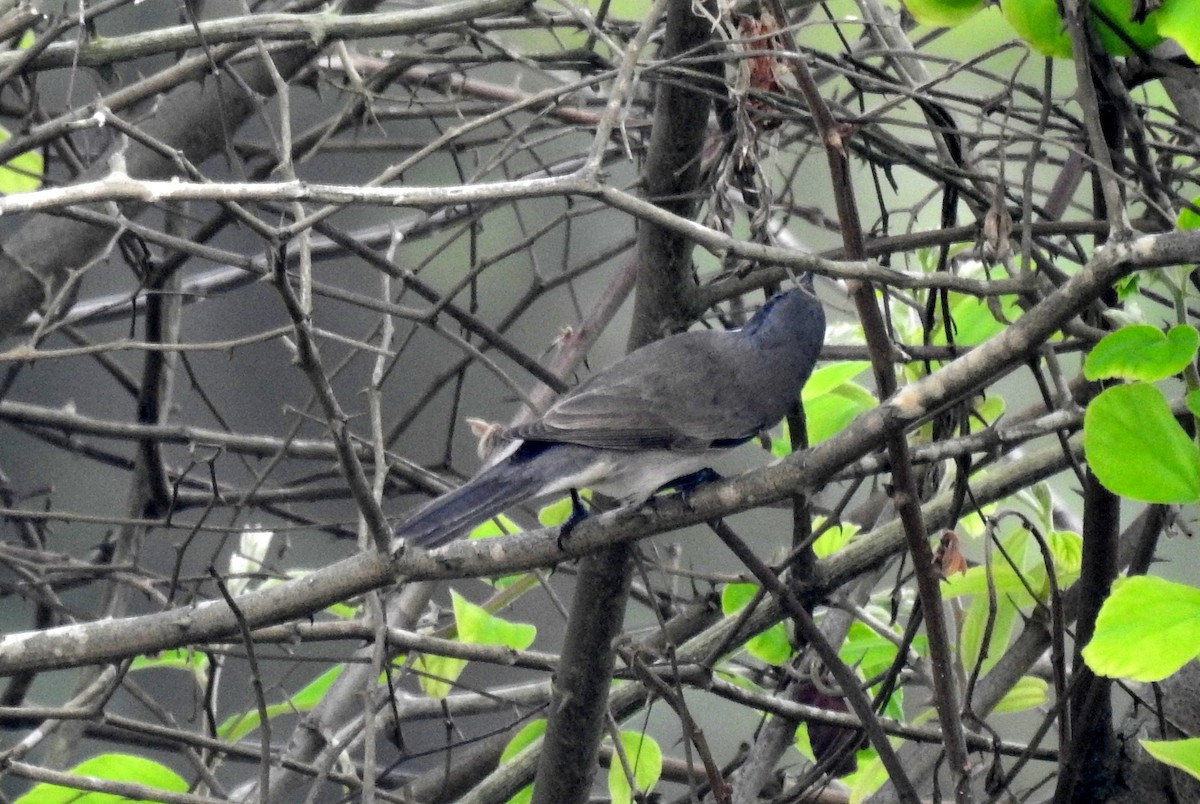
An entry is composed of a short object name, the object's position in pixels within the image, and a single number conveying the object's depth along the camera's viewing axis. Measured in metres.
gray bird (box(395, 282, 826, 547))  5.43
